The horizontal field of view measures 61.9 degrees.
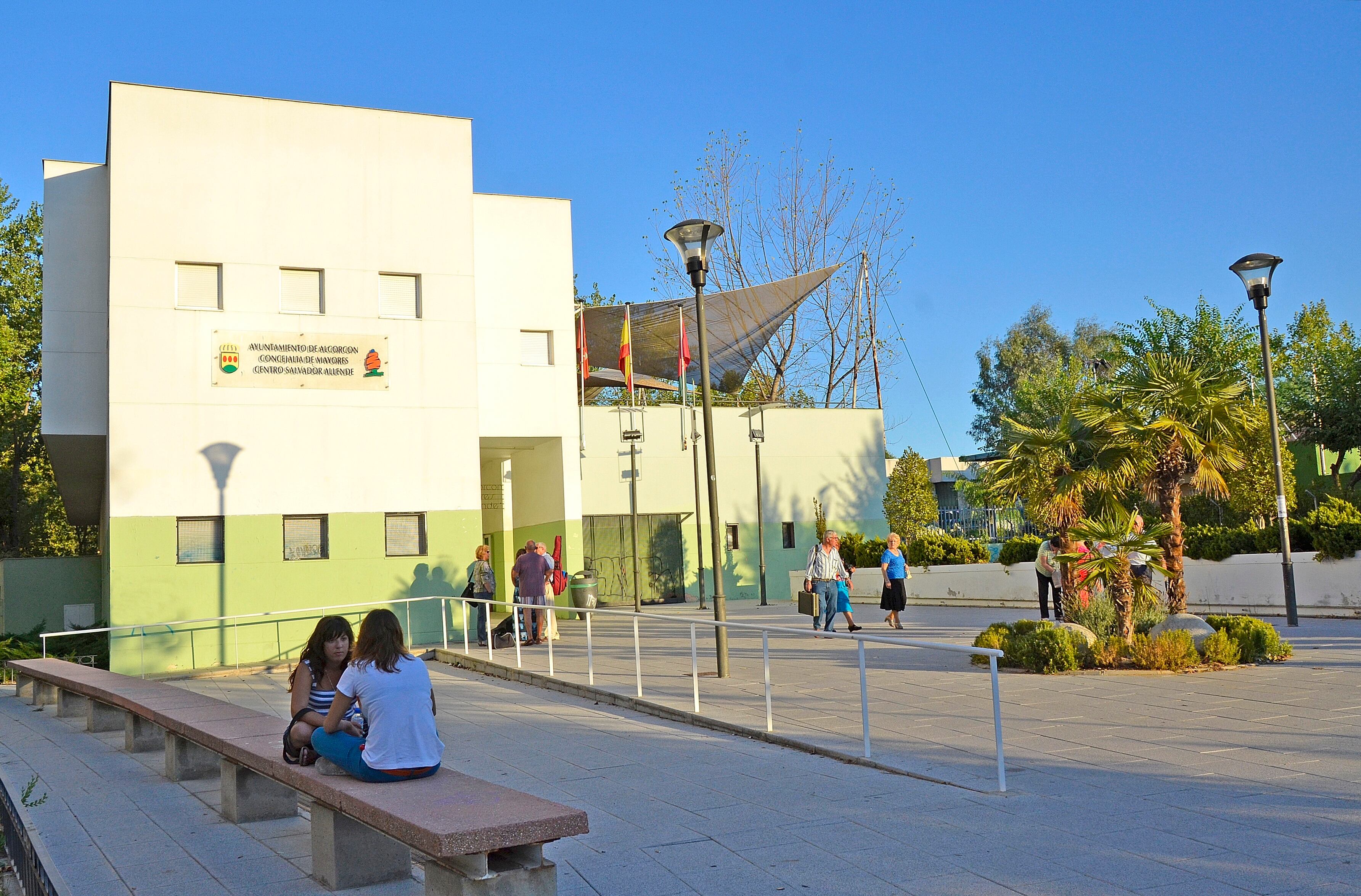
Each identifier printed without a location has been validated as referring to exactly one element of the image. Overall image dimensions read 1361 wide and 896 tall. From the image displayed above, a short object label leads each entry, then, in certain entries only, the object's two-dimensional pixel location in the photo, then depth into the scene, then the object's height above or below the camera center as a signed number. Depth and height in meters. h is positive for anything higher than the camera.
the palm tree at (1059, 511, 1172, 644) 12.68 -0.30
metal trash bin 23.05 -0.86
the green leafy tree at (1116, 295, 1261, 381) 40.88 +6.99
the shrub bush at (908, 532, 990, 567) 26.83 -0.39
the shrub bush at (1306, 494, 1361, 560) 18.08 -0.15
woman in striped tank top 6.38 -0.70
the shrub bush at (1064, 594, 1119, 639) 13.18 -1.01
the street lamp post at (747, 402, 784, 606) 29.95 +2.98
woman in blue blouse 19.56 -0.78
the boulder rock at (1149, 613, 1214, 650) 13.00 -1.16
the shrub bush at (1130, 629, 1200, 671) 12.38 -1.38
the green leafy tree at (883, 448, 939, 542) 33.22 +1.09
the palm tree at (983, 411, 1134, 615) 14.06 +0.73
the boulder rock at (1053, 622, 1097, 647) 12.94 -1.16
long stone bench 4.64 -1.17
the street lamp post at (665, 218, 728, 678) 12.95 +3.18
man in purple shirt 17.69 -0.37
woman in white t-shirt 5.76 -0.81
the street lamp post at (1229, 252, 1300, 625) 16.97 +3.34
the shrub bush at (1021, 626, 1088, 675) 12.67 -1.35
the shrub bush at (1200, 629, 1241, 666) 12.54 -1.39
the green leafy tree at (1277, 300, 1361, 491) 30.50 +3.35
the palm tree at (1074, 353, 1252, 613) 14.05 +1.22
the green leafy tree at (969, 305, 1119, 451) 60.69 +9.60
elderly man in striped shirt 17.09 -0.51
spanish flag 26.86 +4.51
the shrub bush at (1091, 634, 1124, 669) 12.75 -1.39
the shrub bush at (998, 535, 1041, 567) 24.36 -0.40
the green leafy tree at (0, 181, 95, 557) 39.97 +6.12
